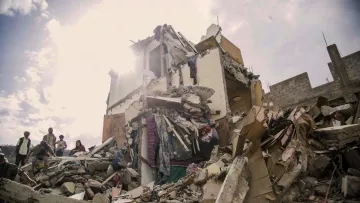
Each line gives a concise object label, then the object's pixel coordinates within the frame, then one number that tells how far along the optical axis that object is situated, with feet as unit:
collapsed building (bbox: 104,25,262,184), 28.71
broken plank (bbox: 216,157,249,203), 10.78
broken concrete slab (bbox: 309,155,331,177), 13.37
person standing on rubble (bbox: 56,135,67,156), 35.55
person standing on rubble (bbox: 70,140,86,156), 36.46
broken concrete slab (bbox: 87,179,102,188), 21.29
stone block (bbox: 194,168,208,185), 15.76
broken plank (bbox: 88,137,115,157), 32.59
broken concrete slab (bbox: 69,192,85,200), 18.10
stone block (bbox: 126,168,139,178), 23.74
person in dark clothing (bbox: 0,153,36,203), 13.32
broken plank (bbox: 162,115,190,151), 24.62
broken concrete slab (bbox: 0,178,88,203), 11.15
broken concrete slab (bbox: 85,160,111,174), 26.70
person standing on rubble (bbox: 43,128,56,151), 31.48
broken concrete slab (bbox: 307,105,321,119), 20.72
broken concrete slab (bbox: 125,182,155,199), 16.80
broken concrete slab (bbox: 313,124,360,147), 14.92
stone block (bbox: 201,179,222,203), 12.88
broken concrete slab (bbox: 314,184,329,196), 11.90
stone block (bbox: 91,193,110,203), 15.18
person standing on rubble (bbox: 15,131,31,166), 25.71
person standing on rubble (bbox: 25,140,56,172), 25.11
